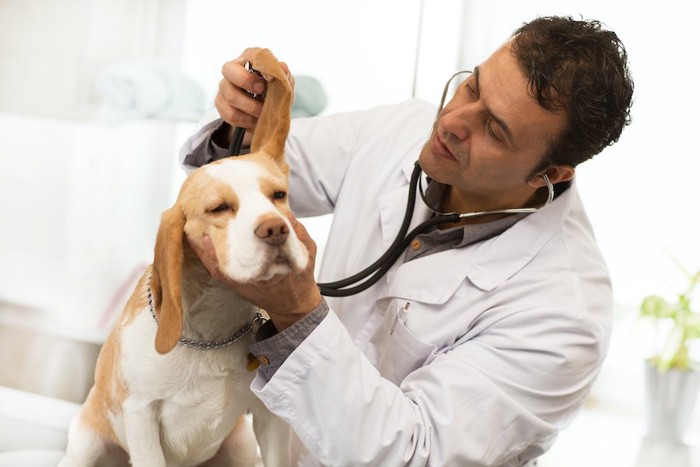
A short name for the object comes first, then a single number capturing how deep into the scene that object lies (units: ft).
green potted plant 7.45
